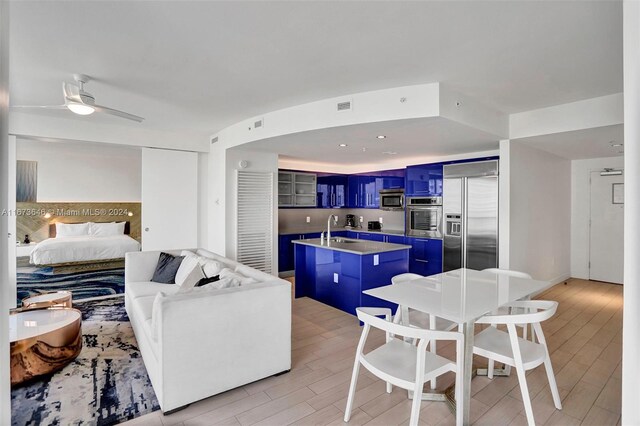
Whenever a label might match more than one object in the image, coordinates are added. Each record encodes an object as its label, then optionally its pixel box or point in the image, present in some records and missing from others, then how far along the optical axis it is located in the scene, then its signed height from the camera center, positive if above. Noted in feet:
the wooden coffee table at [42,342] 8.21 -3.51
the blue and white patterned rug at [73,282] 16.99 -4.08
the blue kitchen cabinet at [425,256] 18.45 -2.54
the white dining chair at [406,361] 5.83 -3.05
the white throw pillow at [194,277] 10.07 -2.14
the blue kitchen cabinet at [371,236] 21.66 -1.62
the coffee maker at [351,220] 26.07 -0.64
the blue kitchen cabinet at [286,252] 21.48 -2.68
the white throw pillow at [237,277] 9.04 -1.90
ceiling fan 9.40 +3.31
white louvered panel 17.10 -0.37
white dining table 6.56 -1.96
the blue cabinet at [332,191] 24.91 +1.72
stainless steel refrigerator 15.74 -0.10
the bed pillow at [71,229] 23.20 -1.29
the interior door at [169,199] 16.94 +0.70
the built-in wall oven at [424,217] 18.84 -0.24
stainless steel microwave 22.05 +0.96
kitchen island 13.10 -2.47
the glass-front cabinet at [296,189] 22.53 +1.69
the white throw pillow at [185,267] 12.26 -2.15
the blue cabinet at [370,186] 22.81 +2.00
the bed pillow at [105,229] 24.25 -1.32
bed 20.27 -2.39
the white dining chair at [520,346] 6.63 -3.06
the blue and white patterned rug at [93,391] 7.09 -4.44
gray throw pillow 13.05 -2.33
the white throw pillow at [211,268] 10.89 -1.93
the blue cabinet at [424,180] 18.87 +1.98
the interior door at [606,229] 18.66 -0.92
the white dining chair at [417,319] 7.75 -4.29
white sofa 7.19 -3.10
